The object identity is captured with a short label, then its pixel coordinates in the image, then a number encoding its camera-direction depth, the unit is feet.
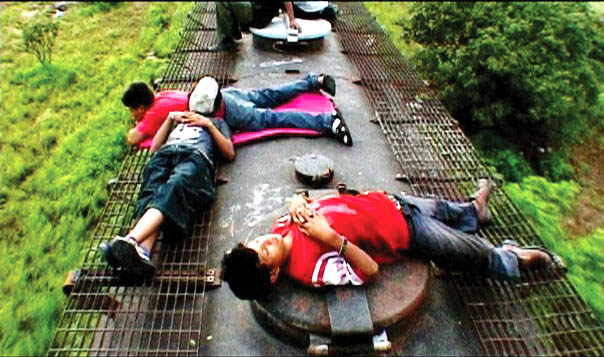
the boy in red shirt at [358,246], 8.58
